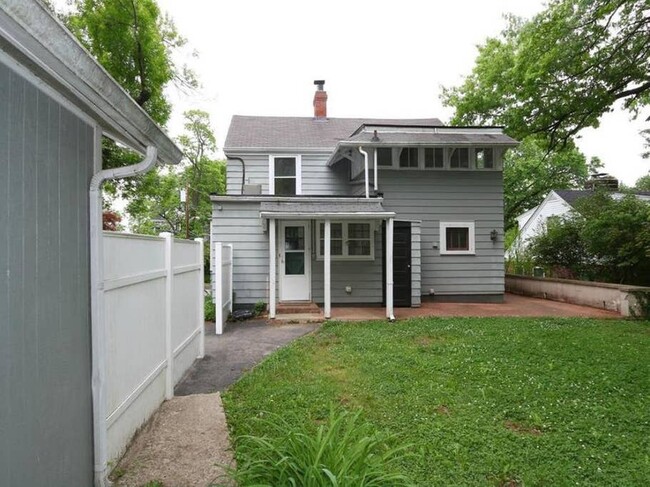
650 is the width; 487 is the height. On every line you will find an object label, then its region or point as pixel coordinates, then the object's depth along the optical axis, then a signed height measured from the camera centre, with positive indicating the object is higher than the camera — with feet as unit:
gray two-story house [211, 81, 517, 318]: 31.89 +2.21
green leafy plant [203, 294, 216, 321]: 30.12 -5.03
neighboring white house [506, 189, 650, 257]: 59.57 +7.38
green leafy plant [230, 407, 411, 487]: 6.81 -4.02
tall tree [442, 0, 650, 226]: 29.04 +14.10
